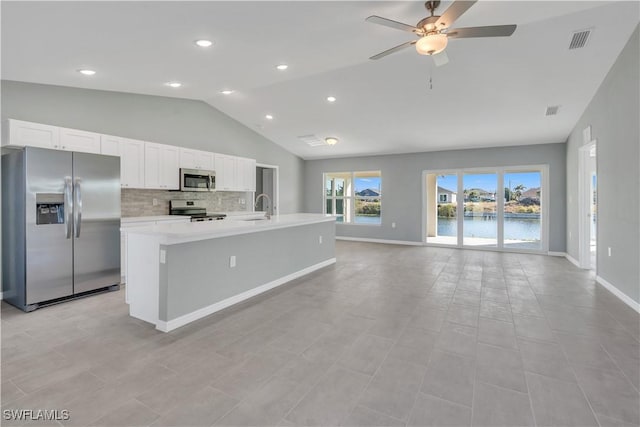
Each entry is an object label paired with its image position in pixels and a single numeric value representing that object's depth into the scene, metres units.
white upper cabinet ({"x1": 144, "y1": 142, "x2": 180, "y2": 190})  4.96
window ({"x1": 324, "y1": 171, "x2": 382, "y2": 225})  8.90
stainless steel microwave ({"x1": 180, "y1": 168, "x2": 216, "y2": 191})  5.41
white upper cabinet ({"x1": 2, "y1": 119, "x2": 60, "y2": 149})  3.50
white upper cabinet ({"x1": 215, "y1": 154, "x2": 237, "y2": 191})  6.26
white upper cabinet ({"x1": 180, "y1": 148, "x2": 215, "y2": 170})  5.54
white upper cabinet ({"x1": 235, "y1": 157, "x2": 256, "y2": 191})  6.75
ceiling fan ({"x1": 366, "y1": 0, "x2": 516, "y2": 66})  2.39
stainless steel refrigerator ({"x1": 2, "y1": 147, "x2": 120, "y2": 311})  3.34
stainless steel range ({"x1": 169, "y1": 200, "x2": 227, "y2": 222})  5.59
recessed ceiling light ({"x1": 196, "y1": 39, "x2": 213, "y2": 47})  3.04
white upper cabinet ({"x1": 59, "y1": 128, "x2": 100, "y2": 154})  3.96
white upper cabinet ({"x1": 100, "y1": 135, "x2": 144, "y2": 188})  4.43
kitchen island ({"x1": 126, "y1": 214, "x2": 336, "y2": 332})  2.84
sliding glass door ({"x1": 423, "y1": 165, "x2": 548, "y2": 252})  7.02
